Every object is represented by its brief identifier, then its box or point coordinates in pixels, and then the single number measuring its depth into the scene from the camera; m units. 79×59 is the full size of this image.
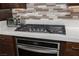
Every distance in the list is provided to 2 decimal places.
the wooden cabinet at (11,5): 1.58
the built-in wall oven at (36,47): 1.31
